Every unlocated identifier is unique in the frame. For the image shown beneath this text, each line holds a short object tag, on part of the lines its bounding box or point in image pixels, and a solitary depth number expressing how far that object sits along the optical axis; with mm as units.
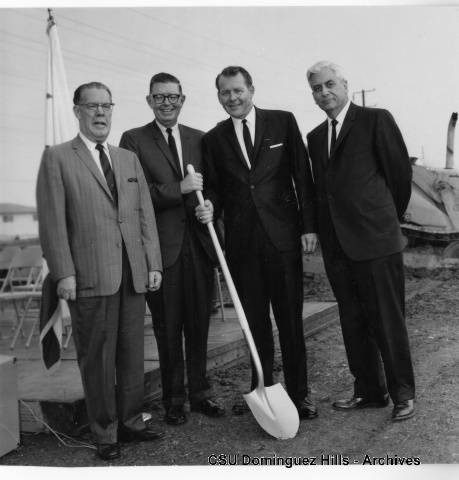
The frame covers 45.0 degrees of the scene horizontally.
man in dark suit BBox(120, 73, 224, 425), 3295
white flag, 3897
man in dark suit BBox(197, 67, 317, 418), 3227
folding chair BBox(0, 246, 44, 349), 6078
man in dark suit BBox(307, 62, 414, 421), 3127
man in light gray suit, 2852
